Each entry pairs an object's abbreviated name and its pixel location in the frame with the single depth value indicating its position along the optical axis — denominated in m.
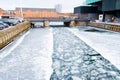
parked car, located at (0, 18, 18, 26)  15.07
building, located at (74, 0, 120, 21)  18.90
